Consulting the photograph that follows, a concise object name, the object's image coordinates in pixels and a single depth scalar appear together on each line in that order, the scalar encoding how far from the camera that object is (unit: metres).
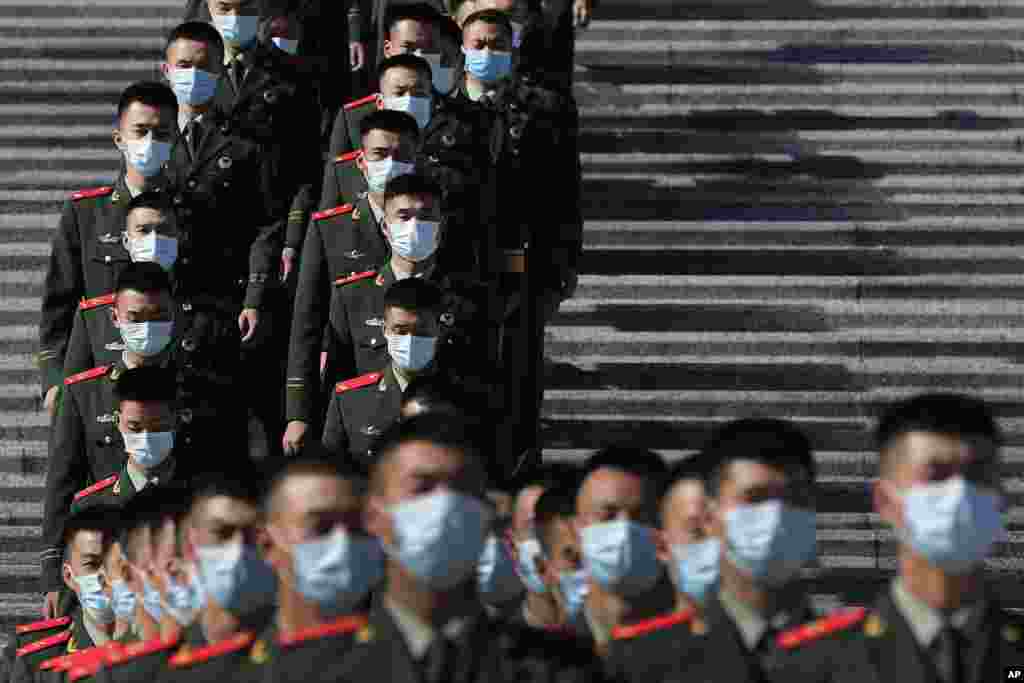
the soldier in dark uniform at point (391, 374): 20.28
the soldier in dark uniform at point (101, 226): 22.61
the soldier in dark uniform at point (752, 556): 13.79
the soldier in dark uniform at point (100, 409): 21.25
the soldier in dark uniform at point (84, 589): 19.28
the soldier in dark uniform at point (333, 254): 21.81
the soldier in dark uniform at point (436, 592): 13.07
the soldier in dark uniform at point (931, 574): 12.98
